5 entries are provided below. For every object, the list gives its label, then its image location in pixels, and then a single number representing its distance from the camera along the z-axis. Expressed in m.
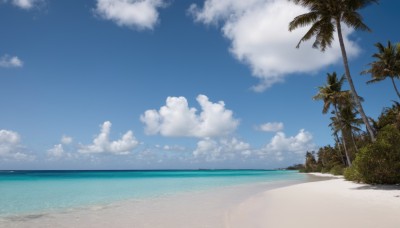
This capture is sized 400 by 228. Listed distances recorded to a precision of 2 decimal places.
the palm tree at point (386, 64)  24.45
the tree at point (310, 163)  71.62
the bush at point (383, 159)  13.68
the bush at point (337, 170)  39.19
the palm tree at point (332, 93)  30.31
